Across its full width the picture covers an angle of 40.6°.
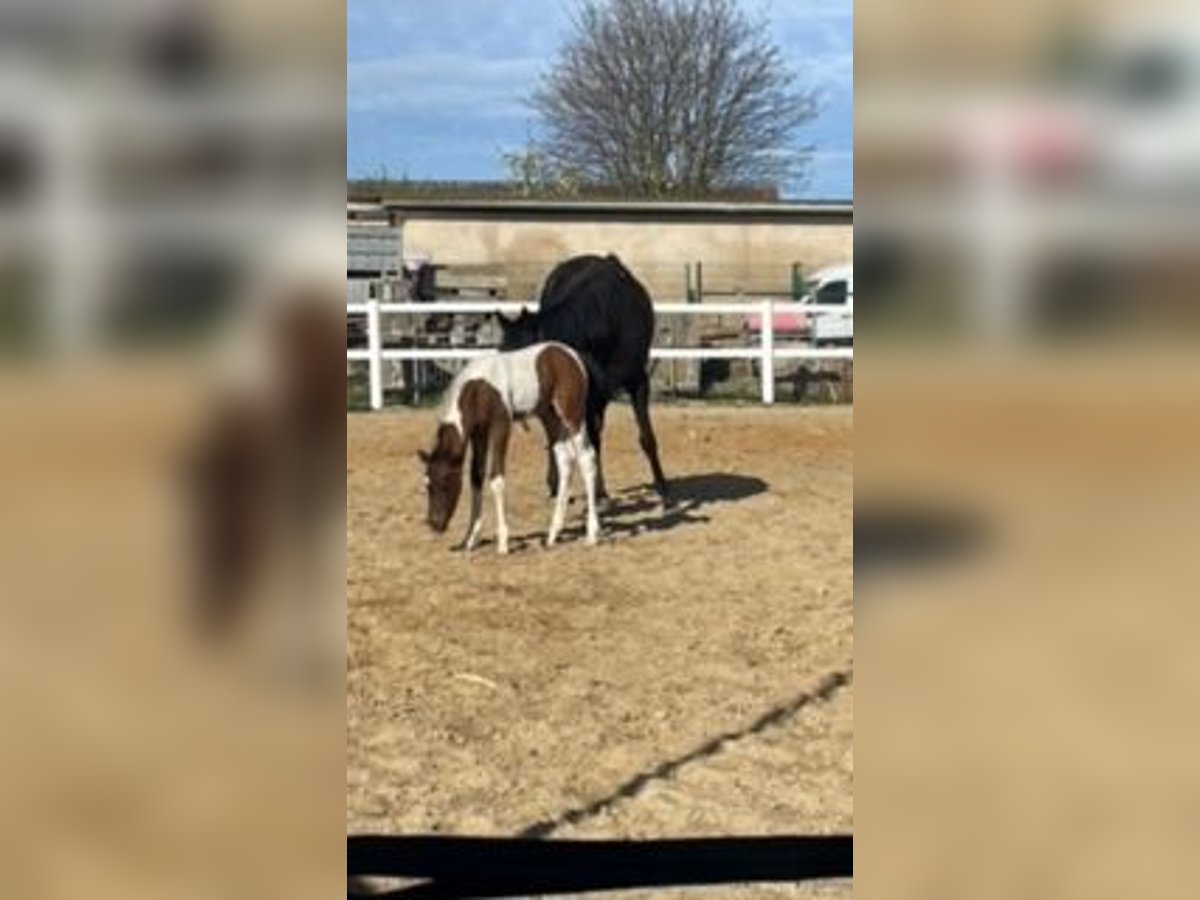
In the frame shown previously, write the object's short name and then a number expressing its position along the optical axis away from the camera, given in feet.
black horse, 24.79
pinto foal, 21.38
